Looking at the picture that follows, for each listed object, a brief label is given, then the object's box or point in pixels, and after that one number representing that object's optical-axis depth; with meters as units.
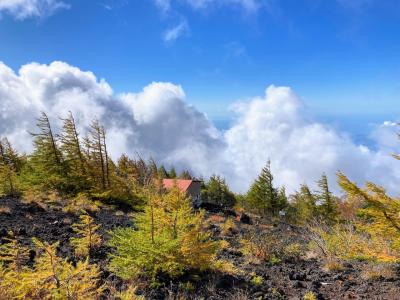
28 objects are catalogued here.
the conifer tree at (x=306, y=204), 39.22
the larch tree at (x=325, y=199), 38.75
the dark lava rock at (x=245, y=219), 25.30
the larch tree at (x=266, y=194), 43.38
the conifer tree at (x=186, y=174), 76.99
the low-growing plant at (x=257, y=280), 7.82
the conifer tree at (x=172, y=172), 71.12
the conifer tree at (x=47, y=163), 25.44
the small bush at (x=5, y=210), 13.73
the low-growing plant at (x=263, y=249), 10.60
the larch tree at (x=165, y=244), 7.35
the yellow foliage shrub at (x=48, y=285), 4.81
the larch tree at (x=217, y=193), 57.16
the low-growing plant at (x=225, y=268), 8.41
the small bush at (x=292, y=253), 10.75
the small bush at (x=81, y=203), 16.37
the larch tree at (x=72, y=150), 26.92
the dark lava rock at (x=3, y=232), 9.44
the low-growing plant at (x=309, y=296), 6.94
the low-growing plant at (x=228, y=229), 16.73
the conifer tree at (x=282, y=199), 43.81
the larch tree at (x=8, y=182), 22.21
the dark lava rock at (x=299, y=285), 7.88
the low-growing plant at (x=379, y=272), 8.55
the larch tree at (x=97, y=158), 27.22
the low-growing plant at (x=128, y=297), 5.06
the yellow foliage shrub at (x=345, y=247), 7.93
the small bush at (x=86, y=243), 8.52
